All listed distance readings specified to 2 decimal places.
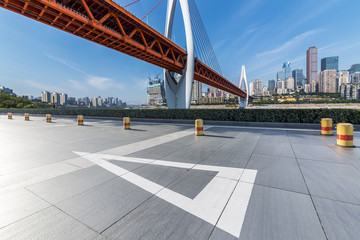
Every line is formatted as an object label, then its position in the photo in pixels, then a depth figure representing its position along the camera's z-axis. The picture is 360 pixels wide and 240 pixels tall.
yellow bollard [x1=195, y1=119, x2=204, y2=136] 9.21
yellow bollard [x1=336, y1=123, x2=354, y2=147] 6.02
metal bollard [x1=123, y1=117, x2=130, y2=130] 12.06
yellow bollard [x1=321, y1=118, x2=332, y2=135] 8.62
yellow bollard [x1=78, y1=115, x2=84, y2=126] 14.85
